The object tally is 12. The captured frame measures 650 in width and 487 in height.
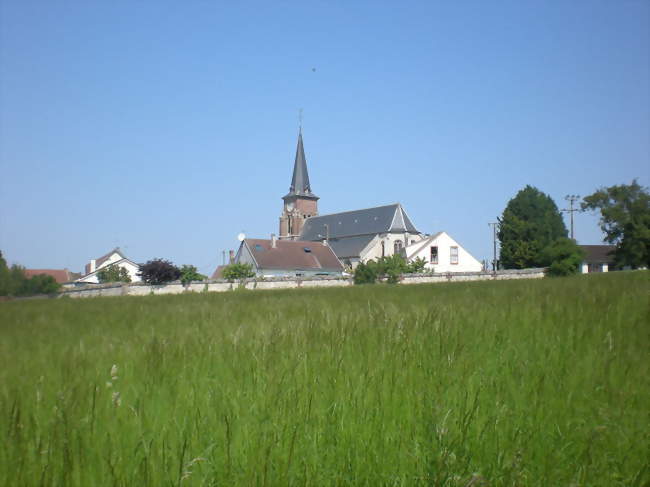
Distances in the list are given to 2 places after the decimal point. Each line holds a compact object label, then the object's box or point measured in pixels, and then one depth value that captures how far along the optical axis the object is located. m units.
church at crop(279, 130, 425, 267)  76.06
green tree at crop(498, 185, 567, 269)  45.94
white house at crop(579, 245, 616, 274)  71.00
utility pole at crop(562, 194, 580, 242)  58.90
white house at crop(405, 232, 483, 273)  57.84
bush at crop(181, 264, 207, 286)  40.27
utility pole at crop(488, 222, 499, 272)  52.93
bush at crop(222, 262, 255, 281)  45.99
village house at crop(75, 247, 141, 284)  70.62
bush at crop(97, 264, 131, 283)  59.41
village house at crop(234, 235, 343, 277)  61.63
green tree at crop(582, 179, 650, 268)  43.44
